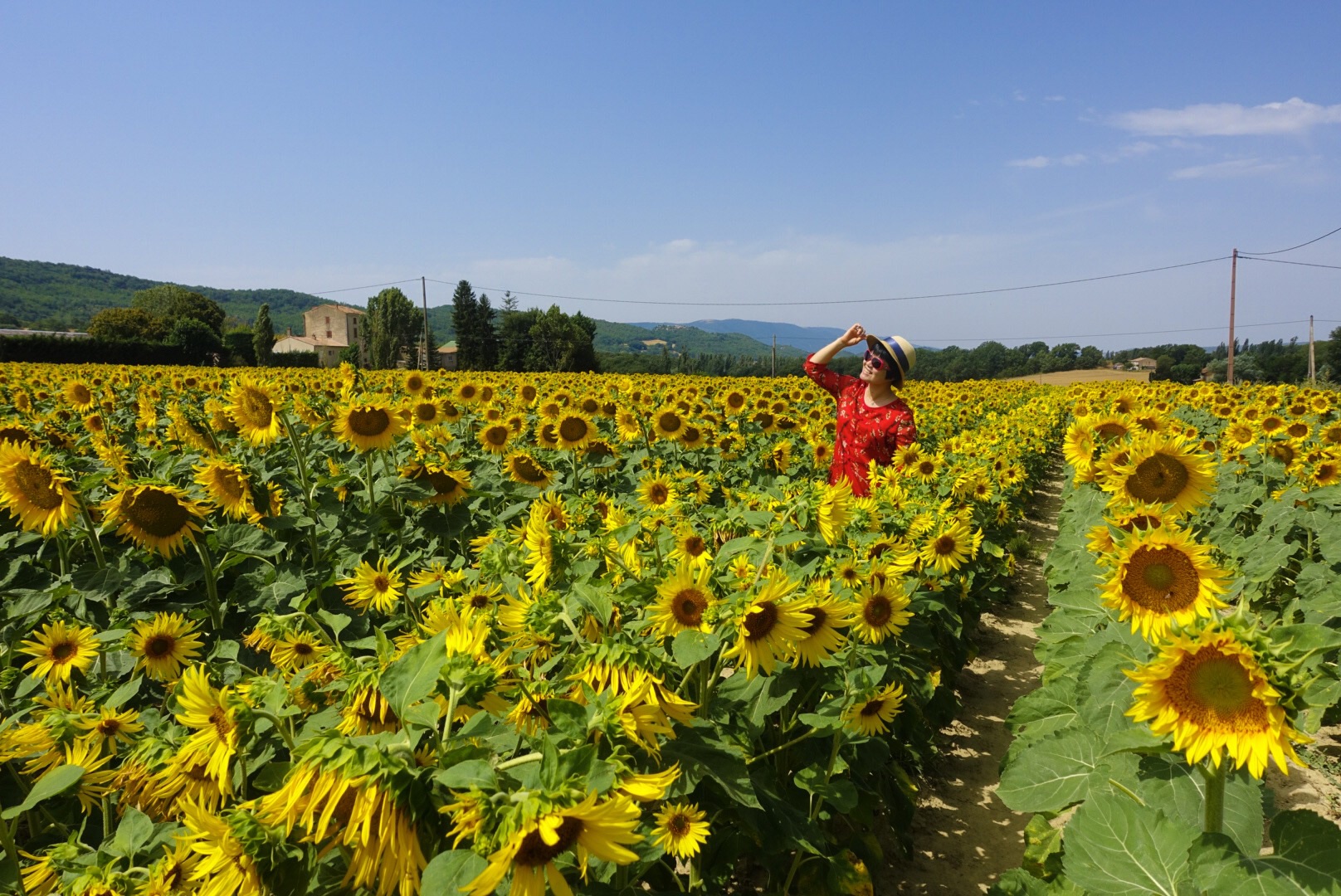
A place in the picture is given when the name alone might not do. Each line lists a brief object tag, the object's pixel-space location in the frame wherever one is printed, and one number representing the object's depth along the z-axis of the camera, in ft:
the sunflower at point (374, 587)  9.93
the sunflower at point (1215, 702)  4.05
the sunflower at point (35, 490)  9.95
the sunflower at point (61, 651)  7.89
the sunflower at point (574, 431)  17.38
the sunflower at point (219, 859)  3.41
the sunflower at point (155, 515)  9.62
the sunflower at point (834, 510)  8.40
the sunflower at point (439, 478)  13.56
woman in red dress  18.34
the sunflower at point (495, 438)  18.19
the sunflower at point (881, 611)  8.46
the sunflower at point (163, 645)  8.47
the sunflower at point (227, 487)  11.21
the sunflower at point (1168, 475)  9.48
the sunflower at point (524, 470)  15.83
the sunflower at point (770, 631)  5.88
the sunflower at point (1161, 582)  6.04
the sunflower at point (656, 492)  14.11
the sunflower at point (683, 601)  5.65
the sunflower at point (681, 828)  6.24
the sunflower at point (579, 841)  3.05
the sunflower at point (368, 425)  12.67
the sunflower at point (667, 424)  22.67
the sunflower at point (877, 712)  8.04
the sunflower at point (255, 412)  12.39
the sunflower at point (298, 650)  6.24
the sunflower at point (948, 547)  11.75
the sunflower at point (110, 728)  6.00
